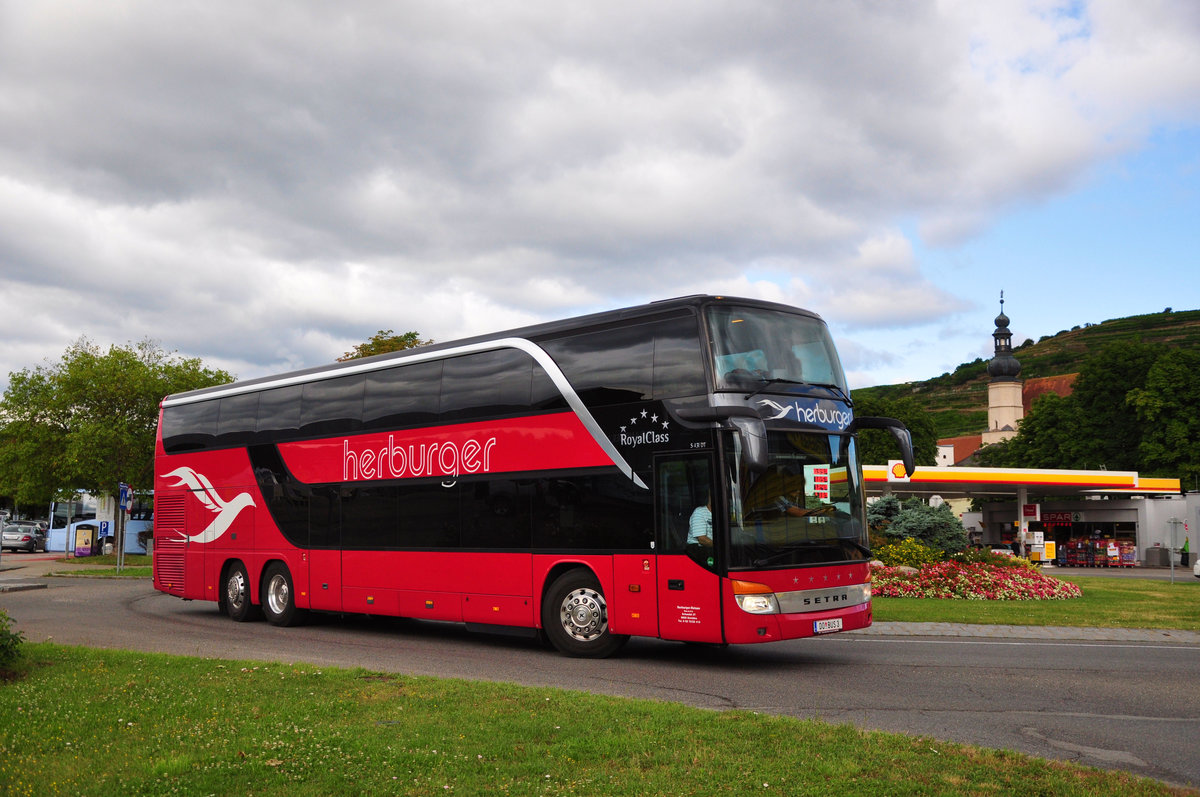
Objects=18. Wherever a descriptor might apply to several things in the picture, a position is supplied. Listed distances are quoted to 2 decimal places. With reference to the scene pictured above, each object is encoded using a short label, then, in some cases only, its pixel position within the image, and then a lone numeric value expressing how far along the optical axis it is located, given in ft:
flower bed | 72.79
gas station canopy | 151.94
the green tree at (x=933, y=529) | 81.41
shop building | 157.89
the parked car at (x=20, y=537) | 180.86
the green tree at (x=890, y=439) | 298.68
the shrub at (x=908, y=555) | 78.28
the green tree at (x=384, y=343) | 131.95
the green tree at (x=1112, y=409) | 219.20
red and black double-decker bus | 37.50
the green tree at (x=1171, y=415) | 205.46
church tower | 412.16
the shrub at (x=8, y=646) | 32.55
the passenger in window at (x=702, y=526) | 37.37
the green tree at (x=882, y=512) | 88.84
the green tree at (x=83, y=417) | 137.18
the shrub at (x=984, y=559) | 78.54
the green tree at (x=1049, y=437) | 228.02
